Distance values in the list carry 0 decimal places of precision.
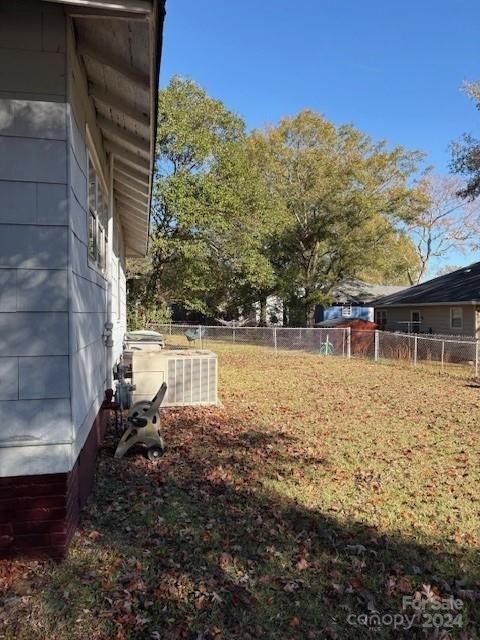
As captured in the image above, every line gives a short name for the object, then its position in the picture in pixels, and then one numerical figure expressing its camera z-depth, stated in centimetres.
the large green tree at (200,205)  2058
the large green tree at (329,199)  2781
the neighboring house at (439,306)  1998
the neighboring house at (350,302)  3662
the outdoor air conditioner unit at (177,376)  759
